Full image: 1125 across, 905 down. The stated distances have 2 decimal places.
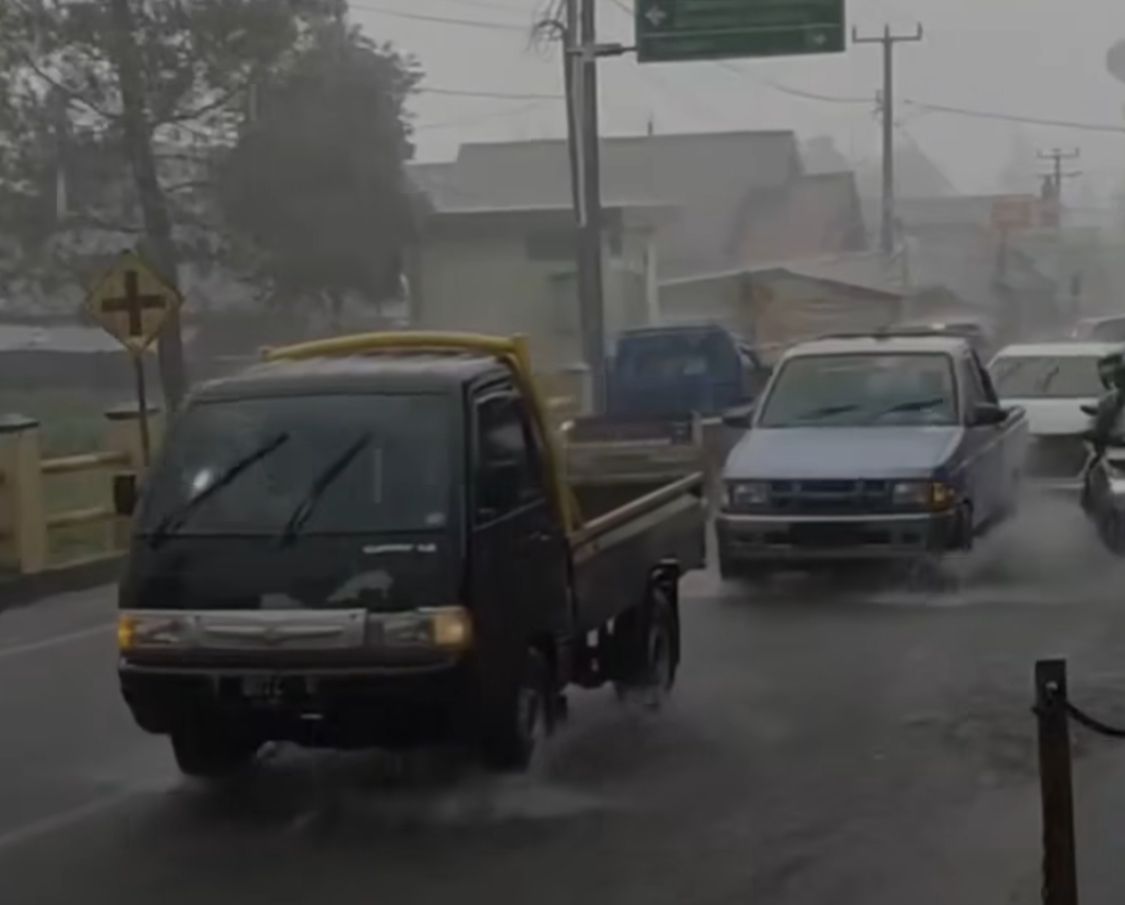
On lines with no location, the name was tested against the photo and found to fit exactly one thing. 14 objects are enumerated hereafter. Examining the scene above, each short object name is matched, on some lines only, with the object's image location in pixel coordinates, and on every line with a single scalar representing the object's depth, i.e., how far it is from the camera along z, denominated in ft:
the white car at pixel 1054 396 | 78.95
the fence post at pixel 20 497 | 63.41
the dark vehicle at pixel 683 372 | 104.17
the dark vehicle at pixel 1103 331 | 151.23
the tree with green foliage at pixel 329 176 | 132.87
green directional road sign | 95.20
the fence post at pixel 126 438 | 70.49
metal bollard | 20.84
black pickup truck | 31.07
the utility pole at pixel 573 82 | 118.11
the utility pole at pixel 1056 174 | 339.34
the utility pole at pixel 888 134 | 226.17
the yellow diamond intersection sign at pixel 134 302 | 72.69
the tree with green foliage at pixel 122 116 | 123.85
